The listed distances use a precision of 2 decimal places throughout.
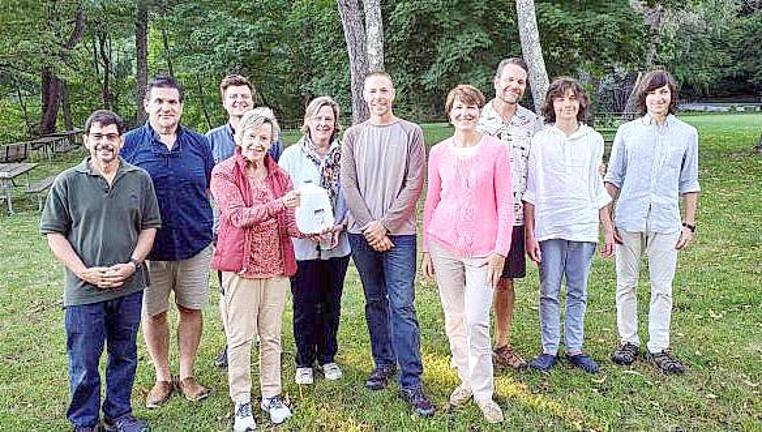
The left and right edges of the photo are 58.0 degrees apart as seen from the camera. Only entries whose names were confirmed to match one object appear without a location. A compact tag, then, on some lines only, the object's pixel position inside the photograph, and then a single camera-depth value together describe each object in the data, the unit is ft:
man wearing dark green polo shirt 9.84
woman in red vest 10.49
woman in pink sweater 10.59
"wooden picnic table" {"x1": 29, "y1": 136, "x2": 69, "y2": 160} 59.50
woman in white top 11.84
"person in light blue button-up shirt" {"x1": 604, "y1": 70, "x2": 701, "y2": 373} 12.41
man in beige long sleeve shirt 11.20
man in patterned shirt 11.95
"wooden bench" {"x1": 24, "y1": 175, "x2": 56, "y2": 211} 33.47
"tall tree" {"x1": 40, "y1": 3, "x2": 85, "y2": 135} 61.07
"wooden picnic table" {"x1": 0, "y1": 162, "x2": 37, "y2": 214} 33.42
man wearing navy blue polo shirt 11.05
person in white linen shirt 12.03
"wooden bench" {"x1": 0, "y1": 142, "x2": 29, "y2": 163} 51.08
